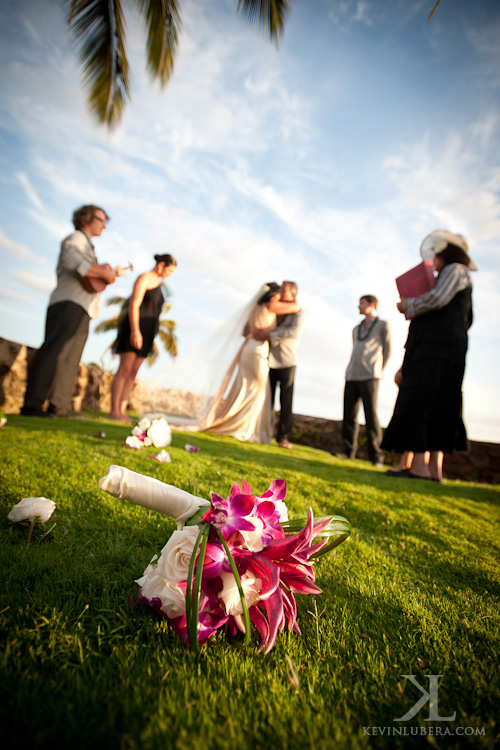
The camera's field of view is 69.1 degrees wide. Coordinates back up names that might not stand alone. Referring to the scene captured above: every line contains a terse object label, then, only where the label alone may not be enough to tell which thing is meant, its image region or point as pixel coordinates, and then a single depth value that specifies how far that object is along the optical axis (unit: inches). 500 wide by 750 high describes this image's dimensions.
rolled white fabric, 37.5
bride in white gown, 284.4
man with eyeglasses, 193.9
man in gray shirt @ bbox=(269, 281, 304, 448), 293.4
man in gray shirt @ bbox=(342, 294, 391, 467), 276.8
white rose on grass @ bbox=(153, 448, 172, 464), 114.8
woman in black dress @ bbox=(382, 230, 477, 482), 178.4
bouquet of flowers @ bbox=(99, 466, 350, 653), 33.2
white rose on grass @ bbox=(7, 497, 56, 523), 53.1
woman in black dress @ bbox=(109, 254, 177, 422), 240.5
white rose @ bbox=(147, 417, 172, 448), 130.6
